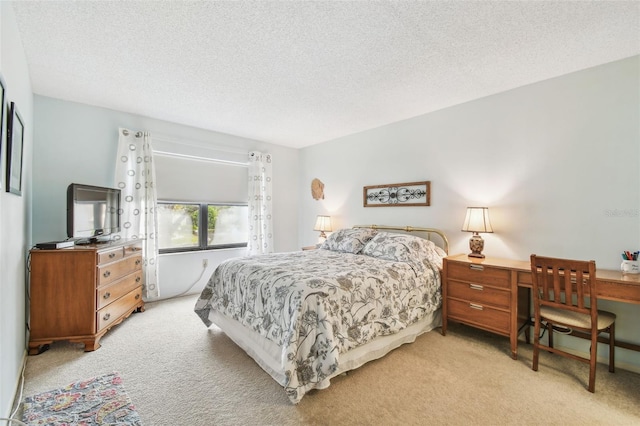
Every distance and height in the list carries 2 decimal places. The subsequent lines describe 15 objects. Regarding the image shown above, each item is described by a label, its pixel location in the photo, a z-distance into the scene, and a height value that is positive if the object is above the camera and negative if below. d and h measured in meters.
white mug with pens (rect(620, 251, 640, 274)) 2.15 -0.41
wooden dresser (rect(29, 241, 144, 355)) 2.44 -0.75
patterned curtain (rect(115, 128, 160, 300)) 3.63 +0.21
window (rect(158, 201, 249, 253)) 4.19 -0.22
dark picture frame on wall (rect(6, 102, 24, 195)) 1.67 +0.41
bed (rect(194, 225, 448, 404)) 1.93 -0.78
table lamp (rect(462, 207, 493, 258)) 2.91 -0.15
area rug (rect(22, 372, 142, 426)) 1.70 -1.26
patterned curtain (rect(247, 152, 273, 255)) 4.82 +0.14
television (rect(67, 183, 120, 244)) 2.68 +0.01
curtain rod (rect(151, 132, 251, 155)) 3.99 +1.06
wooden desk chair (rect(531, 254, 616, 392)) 1.97 -0.69
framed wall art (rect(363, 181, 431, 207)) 3.64 +0.24
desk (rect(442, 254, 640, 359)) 2.40 -0.76
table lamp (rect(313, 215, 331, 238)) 4.71 -0.21
